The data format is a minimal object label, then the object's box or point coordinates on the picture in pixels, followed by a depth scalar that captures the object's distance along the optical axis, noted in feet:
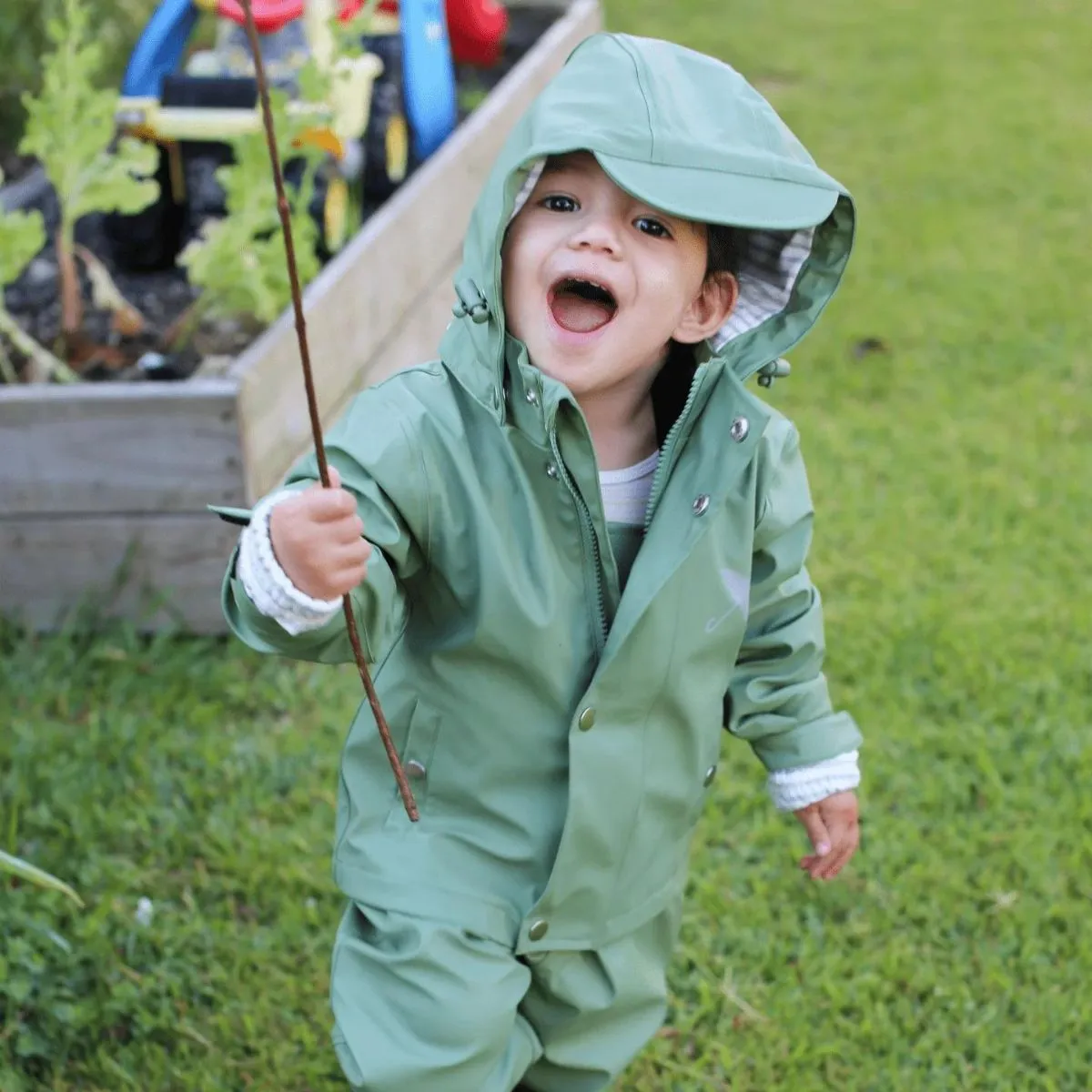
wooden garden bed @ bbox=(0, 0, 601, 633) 9.49
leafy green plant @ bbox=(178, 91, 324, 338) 10.59
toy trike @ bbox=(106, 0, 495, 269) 12.64
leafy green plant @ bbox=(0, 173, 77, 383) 10.28
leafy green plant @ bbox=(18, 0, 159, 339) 10.28
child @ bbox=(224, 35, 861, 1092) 5.28
